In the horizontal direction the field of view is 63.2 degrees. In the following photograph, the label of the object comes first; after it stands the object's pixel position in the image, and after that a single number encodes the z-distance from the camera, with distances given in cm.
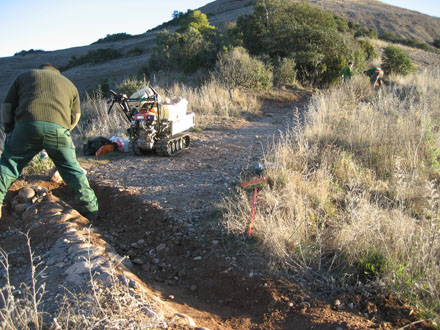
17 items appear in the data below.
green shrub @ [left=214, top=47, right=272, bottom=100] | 1255
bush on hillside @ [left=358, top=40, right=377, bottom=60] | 1994
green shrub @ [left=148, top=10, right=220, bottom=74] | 1614
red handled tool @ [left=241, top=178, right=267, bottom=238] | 469
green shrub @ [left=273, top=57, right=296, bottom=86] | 1419
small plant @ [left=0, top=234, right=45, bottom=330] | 201
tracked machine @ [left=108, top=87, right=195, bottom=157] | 627
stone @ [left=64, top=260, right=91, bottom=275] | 297
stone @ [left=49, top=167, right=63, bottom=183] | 539
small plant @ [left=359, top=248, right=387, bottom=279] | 310
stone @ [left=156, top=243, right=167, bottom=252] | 390
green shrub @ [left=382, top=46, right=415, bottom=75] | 1725
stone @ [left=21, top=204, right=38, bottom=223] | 425
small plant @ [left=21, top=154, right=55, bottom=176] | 557
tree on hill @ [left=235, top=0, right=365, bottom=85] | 1521
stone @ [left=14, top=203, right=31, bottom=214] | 446
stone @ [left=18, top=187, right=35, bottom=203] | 456
